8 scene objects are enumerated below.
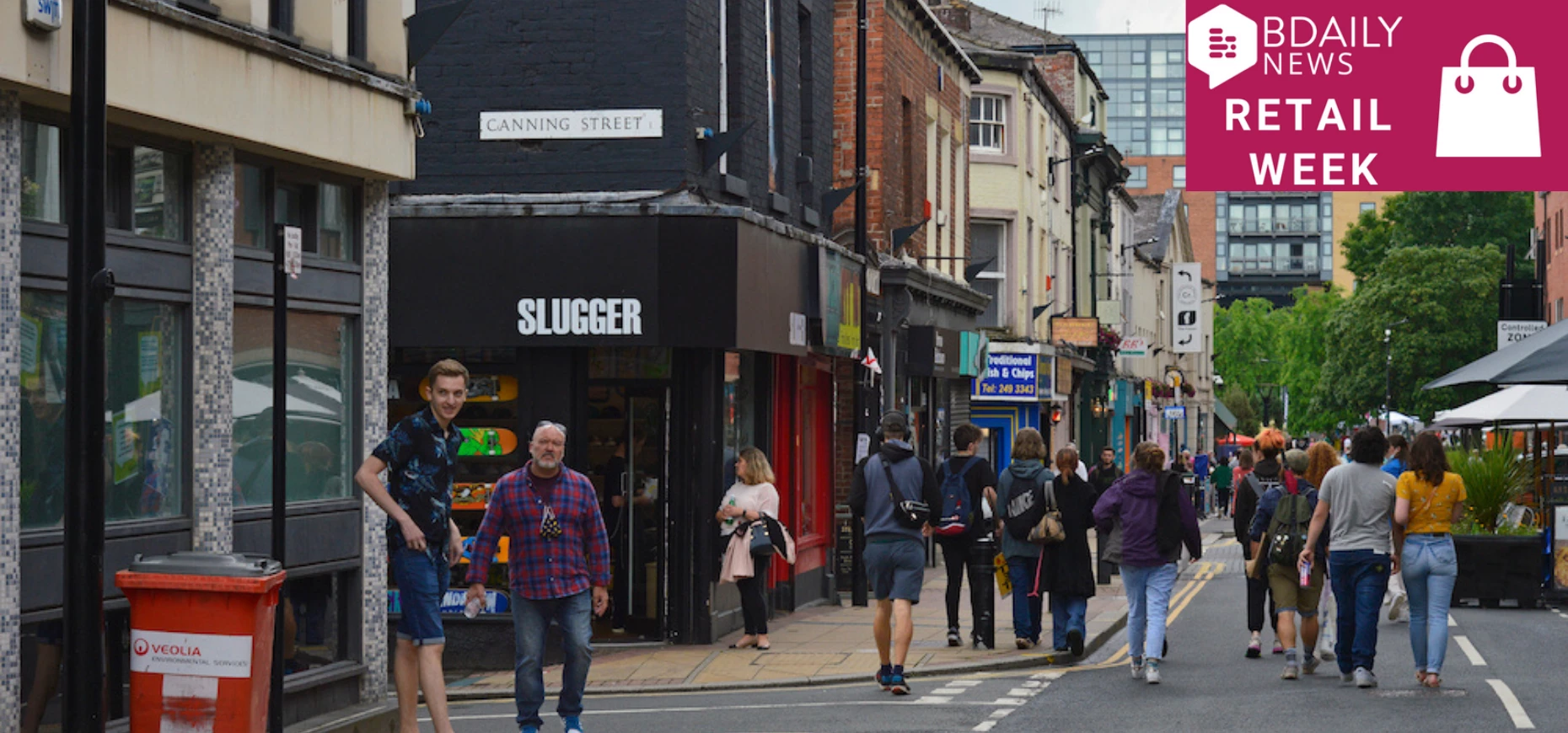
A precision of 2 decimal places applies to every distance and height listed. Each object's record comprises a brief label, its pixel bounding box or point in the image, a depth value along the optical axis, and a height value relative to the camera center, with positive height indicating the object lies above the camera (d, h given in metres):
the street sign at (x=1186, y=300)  63.75 +2.85
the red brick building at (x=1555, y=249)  59.75 +4.37
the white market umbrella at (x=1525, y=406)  24.58 -0.21
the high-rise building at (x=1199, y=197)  157.25 +15.14
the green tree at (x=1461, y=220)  78.31 +6.64
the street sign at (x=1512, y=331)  42.28 +1.24
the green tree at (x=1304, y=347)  97.81 +2.08
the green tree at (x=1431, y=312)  70.56 +2.78
